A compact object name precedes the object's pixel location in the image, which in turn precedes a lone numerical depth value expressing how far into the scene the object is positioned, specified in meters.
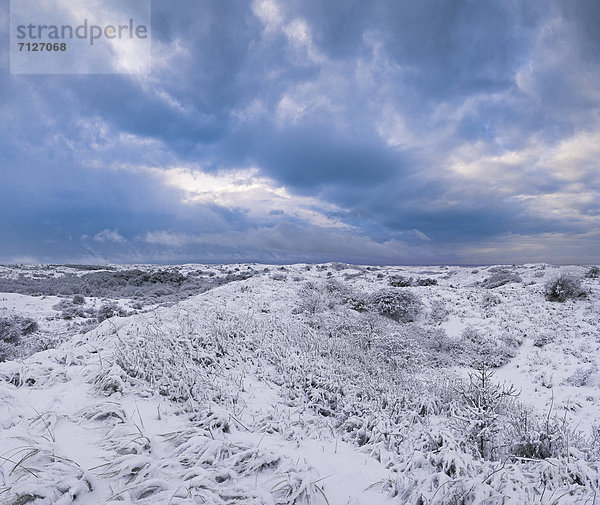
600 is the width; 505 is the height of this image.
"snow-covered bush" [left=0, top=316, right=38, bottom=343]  12.12
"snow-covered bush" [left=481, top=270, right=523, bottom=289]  25.75
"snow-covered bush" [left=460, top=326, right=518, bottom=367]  12.27
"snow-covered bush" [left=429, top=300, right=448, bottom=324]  17.62
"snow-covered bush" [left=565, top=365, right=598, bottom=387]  9.83
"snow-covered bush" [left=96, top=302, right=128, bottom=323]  15.75
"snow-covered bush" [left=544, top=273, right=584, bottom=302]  16.77
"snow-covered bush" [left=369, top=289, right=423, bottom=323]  18.19
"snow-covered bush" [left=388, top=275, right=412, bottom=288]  27.69
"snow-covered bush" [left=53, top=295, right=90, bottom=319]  15.69
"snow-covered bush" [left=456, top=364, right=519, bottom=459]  4.62
